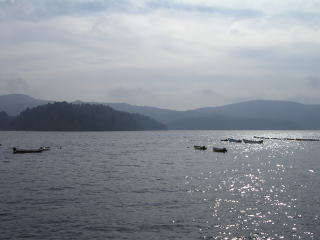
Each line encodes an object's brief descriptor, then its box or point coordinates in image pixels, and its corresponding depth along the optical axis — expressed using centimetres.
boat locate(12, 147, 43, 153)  14234
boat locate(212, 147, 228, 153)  15875
